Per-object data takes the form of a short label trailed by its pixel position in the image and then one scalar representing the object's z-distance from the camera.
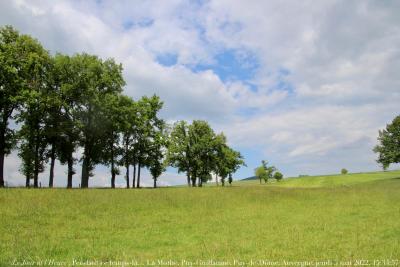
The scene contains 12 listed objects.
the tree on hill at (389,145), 86.73
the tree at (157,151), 66.69
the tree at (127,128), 57.06
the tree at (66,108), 50.22
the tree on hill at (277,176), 168.38
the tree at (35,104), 46.81
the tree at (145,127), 65.28
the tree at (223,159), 94.00
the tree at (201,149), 90.44
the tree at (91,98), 53.09
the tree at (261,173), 158.62
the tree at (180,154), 89.00
